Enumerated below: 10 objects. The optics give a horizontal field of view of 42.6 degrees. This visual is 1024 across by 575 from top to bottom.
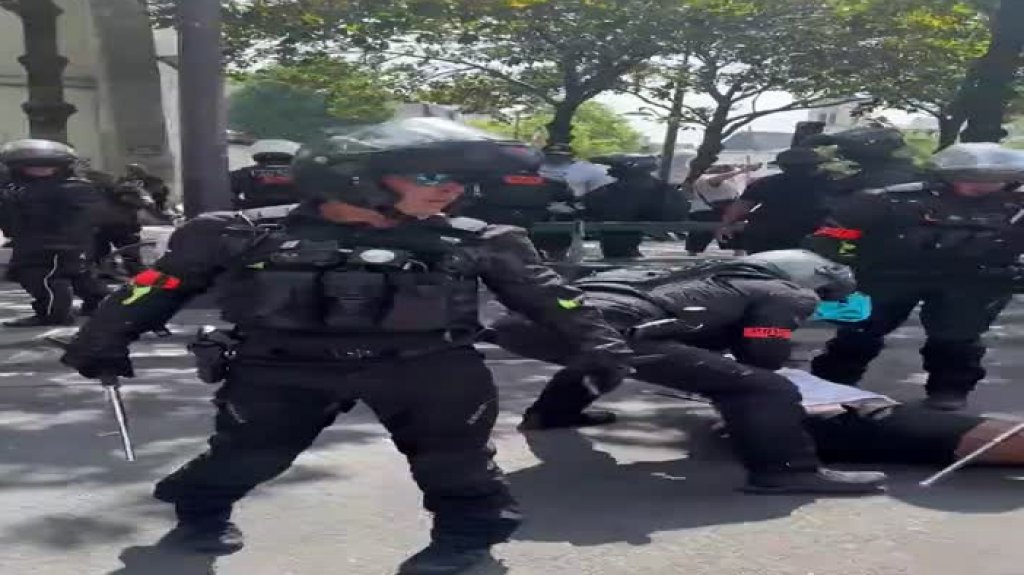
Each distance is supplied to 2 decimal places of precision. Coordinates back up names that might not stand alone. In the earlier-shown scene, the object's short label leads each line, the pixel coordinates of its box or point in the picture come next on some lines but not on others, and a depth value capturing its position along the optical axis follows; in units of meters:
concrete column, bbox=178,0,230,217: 10.14
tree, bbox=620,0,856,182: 17.33
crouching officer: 5.06
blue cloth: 6.84
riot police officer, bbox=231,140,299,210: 11.84
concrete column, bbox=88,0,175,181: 23.41
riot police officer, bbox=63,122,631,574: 3.77
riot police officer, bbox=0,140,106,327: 8.96
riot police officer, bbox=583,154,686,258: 12.50
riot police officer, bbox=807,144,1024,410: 6.47
